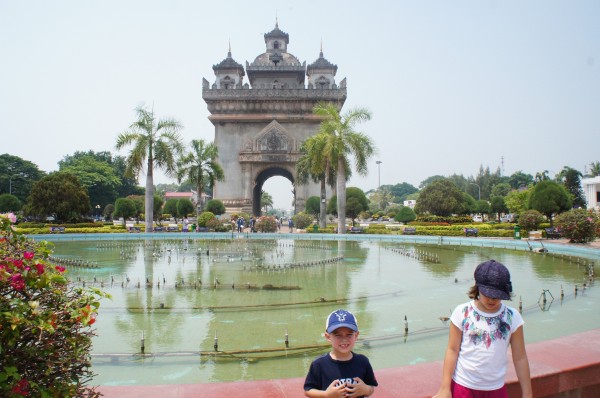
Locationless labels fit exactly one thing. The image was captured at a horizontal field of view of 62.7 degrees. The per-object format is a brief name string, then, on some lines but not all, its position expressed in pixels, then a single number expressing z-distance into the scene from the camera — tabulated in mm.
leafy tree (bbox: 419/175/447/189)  162800
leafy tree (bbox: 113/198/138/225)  43875
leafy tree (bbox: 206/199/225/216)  46906
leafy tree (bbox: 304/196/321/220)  47134
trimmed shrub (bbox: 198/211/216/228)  38325
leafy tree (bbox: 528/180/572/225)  32219
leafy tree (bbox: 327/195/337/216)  44597
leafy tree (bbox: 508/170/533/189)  106912
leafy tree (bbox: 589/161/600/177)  80562
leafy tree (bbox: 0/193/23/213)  45625
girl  3008
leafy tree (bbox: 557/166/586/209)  61019
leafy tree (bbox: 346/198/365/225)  42281
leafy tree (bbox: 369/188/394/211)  118956
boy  2865
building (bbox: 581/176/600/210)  63484
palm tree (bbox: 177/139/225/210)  41875
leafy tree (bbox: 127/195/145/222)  56719
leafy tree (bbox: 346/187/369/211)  42675
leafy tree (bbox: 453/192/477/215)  44844
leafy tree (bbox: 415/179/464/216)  44344
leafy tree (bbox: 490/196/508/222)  54875
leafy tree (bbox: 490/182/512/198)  86919
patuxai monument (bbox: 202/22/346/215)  51000
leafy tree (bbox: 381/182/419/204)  182125
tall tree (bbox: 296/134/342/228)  33594
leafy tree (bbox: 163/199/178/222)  54312
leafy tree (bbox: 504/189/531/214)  48053
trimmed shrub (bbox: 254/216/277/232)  37250
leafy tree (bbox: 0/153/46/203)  61844
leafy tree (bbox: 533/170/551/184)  73556
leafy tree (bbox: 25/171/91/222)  37844
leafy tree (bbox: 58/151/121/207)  62834
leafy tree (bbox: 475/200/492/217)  58741
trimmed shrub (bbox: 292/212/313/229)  40344
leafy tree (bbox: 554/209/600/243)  23391
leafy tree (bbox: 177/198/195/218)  49519
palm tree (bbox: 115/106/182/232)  34469
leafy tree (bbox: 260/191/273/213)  134325
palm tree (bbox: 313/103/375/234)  32562
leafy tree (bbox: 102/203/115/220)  63500
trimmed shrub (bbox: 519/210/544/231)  28156
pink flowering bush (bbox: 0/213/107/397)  2523
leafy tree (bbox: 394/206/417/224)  44156
